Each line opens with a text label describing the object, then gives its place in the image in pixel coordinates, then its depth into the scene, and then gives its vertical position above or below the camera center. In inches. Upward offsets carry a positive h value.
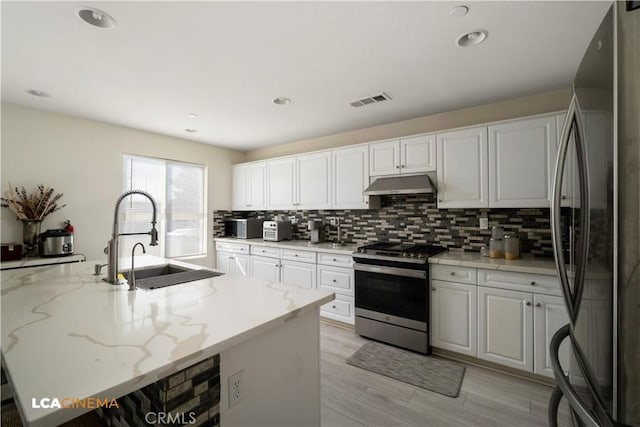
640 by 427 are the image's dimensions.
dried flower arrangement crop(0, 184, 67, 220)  111.0 +4.9
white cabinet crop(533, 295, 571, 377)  82.8 -34.3
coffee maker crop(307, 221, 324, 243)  155.9 -9.5
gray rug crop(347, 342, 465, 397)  87.4 -53.6
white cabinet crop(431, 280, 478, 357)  97.0 -37.4
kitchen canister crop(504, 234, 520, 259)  99.0 -12.1
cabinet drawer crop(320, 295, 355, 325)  127.1 -45.6
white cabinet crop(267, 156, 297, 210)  162.6 +18.0
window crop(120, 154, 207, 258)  149.5 +4.5
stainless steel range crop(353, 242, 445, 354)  104.5 -32.1
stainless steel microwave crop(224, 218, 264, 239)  176.6 -9.4
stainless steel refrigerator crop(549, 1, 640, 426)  24.2 -1.6
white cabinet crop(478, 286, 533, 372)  87.5 -37.2
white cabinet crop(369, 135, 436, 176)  117.7 +25.9
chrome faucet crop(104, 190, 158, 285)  62.6 -8.4
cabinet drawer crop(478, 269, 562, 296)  83.8 -21.7
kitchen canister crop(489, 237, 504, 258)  102.3 -12.9
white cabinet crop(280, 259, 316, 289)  139.3 -30.9
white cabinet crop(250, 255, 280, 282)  153.0 -30.5
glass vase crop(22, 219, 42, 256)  113.7 -8.8
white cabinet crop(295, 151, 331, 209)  148.5 +18.0
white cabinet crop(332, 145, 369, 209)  135.6 +18.3
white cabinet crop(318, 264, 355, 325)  127.3 -34.4
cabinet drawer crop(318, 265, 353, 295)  127.6 -31.0
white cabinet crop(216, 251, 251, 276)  168.6 -31.0
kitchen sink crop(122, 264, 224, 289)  66.7 -16.7
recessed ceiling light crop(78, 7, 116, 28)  61.6 +44.9
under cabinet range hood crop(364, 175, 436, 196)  113.8 +12.2
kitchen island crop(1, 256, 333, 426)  27.9 -16.4
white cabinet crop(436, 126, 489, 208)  106.0 +17.8
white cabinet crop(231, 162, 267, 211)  178.5 +18.1
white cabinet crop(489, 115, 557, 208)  94.5 +18.4
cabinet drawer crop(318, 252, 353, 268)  127.7 -21.8
